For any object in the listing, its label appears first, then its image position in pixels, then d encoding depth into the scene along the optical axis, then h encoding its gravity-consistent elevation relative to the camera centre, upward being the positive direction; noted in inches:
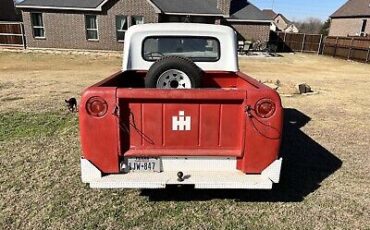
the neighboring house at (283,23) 3595.0 +67.2
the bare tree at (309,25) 3791.8 +58.2
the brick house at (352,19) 1512.1 +58.3
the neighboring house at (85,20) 900.0 +5.0
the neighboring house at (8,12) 1425.3 +30.0
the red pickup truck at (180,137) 126.3 -44.6
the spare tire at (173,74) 157.1 -23.7
